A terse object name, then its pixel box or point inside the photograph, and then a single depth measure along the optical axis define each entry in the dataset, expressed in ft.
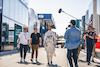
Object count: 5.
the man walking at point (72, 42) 16.85
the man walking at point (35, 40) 29.37
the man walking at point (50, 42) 26.43
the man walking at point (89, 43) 24.04
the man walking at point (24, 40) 29.25
